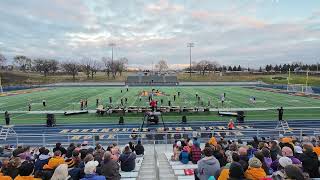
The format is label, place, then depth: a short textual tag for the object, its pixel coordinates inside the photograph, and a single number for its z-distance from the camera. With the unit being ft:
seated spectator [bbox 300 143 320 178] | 13.11
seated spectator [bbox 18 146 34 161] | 16.22
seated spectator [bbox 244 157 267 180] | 11.00
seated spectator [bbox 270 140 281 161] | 16.01
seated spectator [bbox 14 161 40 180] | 11.29
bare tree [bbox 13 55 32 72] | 336.50
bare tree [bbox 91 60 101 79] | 314.10
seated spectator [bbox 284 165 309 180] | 9.52
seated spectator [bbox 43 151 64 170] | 13.88
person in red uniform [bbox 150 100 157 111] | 56.29
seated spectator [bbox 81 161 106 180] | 11.05
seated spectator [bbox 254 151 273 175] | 13.42
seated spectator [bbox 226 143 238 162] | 16.60
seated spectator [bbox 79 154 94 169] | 13.46
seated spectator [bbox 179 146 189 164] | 20.02
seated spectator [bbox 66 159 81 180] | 12.72
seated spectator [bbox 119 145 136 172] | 17.52
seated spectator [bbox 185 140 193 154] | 20.57
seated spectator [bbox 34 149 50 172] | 14.53
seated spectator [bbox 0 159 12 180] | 11.57
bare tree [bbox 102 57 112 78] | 305.25
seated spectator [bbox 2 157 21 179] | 12.44
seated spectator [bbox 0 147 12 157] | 22.17
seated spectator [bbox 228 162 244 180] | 10.53
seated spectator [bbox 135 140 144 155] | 24.33
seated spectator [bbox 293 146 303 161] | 15.34
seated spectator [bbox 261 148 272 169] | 14.48
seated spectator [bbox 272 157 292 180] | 10.43
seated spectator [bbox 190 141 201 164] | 19.69
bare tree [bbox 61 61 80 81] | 262.21
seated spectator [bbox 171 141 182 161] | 21.82
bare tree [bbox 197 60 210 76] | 347.91
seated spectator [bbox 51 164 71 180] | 10.77
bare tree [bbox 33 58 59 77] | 277.75
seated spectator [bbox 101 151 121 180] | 13.51
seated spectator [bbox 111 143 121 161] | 18.35
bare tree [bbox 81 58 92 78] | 302.53
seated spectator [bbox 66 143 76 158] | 17.70
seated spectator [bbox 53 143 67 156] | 19.34
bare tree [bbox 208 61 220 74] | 359.20
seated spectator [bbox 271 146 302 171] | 13.29
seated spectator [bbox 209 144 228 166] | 15.46
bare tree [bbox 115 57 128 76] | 301.98
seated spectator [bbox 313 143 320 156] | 16.90
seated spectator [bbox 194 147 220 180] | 12.64
